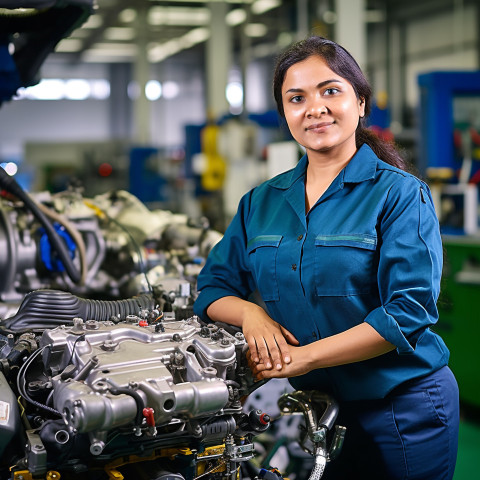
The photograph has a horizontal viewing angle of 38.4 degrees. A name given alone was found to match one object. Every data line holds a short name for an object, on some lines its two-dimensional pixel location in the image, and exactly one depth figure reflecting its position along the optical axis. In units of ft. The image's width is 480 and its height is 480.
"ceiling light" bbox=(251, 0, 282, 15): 49.44
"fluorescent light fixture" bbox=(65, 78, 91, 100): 75.87
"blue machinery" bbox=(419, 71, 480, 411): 13.76
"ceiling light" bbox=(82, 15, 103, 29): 53.11
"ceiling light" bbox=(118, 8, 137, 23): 51.44
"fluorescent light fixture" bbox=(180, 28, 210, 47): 59.72
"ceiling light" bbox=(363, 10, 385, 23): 53.11
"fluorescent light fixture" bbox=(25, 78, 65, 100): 73.79
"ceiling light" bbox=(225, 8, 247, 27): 50.42
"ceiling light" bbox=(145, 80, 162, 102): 71.53
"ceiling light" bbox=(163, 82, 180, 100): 77.36
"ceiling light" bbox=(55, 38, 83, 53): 64.61
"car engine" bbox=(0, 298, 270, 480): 4.80
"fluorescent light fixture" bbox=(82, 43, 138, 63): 67.77
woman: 5.19
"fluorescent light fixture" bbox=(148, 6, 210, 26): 49.90
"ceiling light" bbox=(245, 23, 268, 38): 57.93
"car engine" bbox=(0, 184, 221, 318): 8.64
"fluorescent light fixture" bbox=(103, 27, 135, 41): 59.00
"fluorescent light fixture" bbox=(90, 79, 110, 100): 77.61
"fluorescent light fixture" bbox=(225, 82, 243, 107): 66.21
